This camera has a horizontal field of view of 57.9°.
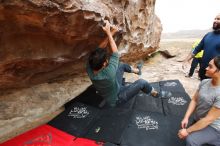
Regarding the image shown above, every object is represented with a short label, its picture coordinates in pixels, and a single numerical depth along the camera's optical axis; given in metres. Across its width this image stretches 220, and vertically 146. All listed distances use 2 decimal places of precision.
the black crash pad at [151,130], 2.79
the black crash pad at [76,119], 3.17
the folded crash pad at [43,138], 2.90
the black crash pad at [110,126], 2.94
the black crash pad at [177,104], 3.47
